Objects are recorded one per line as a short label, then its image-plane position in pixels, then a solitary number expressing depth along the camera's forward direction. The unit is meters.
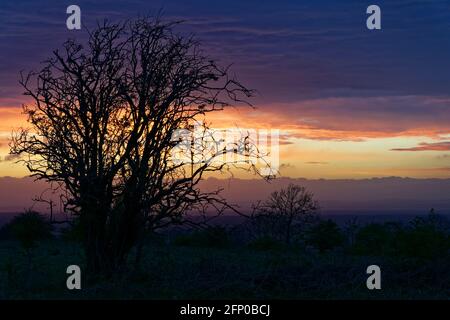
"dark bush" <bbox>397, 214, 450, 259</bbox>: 18.74
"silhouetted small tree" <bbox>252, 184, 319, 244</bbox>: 34.04
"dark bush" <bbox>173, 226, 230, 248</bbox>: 30.50
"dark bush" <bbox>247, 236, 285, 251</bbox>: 28.77
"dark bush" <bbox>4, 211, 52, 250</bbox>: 25.19
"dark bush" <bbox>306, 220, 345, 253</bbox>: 29.33
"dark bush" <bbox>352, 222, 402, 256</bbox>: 25.52
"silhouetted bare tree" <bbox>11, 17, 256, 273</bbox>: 15.99
